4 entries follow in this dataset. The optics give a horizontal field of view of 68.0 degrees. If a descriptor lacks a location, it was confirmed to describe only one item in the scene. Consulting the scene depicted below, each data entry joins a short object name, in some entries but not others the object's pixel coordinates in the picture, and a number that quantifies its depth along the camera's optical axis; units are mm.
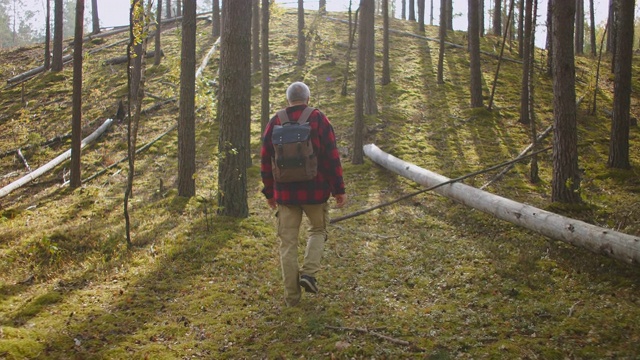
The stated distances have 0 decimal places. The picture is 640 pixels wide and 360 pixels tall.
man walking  5586
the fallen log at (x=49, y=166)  13203
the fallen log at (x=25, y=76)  24922
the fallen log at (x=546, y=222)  5883
